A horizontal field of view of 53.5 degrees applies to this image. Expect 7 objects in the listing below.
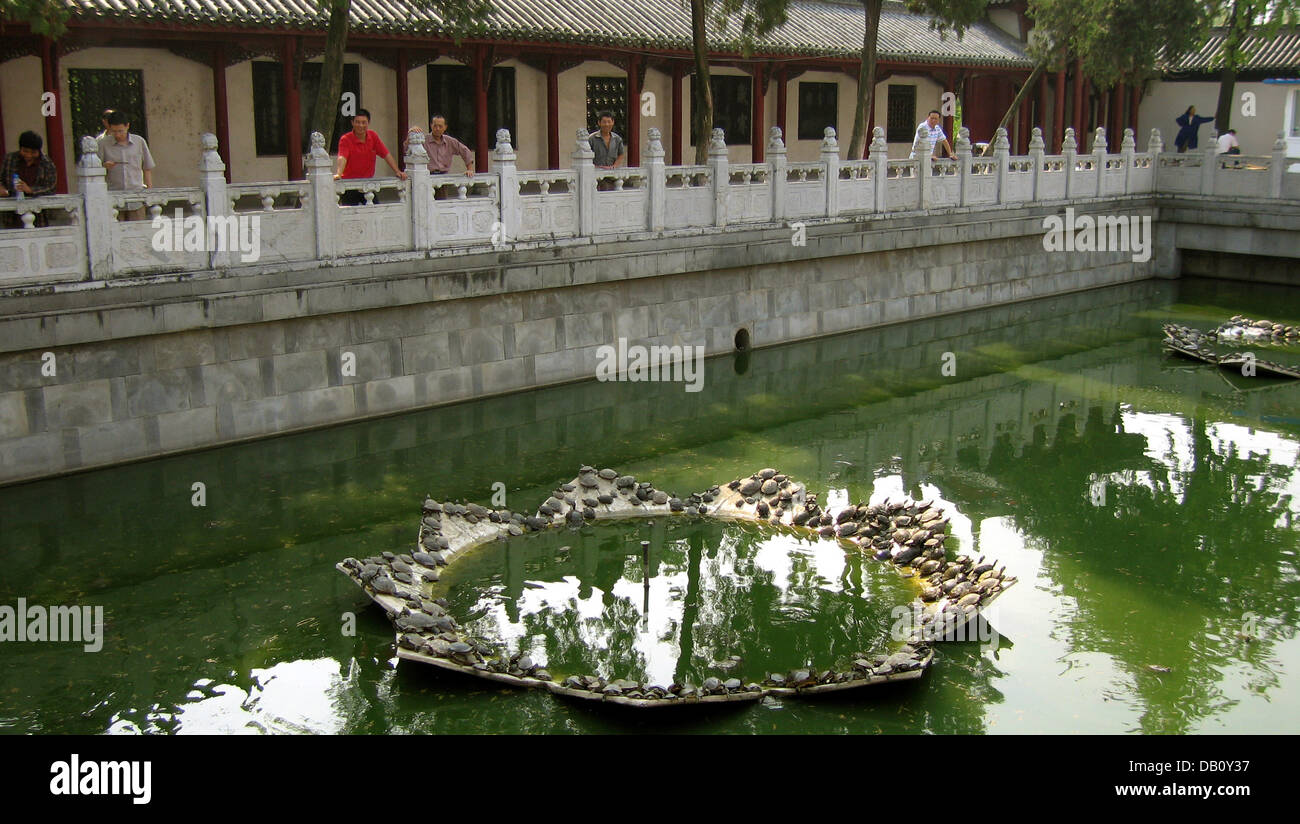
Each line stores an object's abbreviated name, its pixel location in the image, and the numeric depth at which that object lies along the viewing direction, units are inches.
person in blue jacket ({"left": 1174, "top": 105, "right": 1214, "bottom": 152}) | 1117.7
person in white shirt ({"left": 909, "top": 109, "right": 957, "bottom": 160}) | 722.8
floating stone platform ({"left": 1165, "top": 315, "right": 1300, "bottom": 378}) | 632.4
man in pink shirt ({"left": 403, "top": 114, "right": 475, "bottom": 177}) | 531.5
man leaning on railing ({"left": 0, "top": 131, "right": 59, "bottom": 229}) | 413.4
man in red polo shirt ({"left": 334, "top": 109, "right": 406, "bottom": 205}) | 509.0
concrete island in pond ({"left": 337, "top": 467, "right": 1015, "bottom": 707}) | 287.4
